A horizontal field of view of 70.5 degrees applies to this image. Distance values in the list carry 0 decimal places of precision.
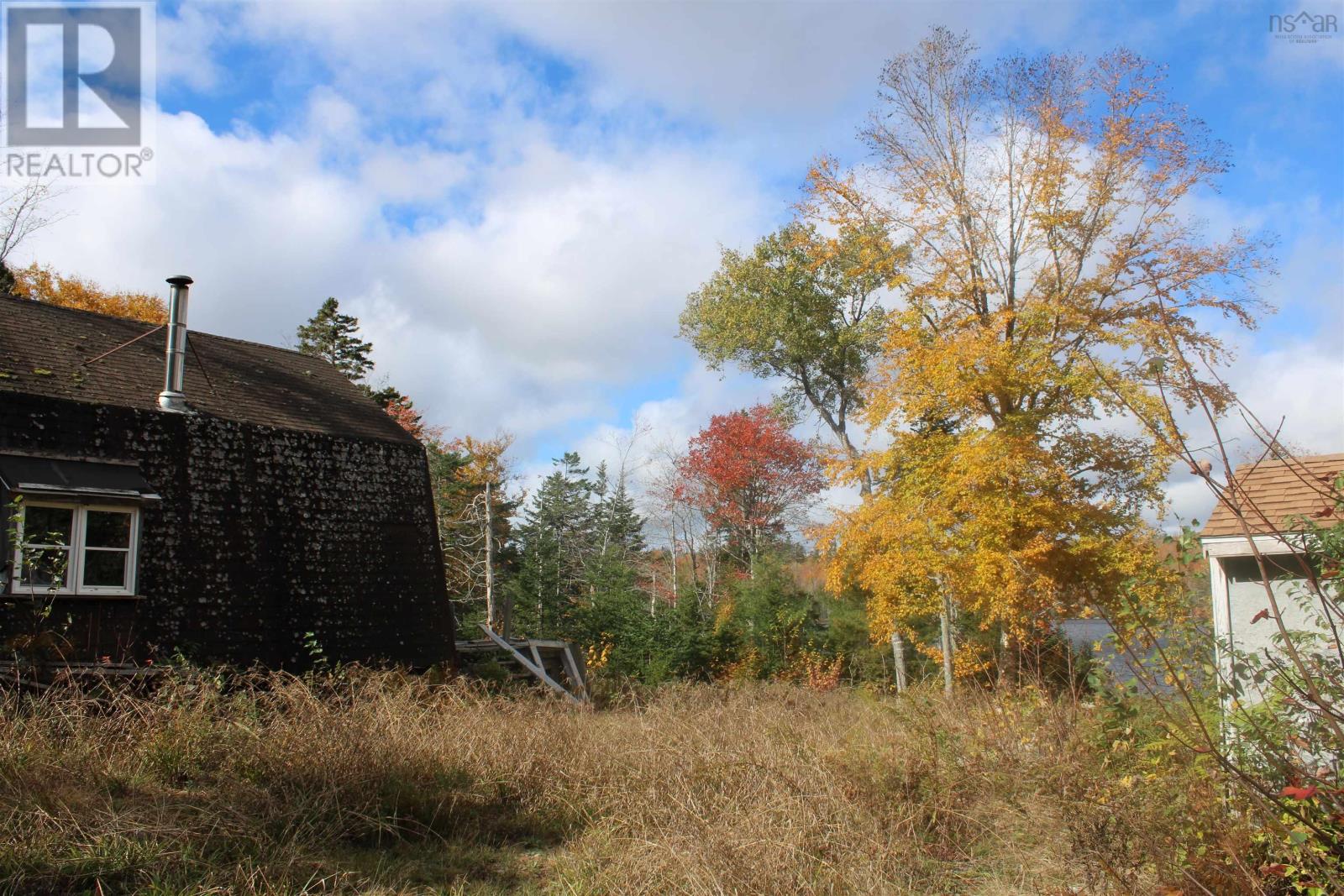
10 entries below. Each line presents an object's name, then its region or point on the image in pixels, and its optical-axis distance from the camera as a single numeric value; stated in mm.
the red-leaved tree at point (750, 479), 37656
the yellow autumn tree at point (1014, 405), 17109
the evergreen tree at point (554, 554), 27578
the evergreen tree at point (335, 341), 34906
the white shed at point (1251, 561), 8656
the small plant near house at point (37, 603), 11039
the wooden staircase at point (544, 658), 19031
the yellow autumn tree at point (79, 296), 29672
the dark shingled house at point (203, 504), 12742
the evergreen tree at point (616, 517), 43062
